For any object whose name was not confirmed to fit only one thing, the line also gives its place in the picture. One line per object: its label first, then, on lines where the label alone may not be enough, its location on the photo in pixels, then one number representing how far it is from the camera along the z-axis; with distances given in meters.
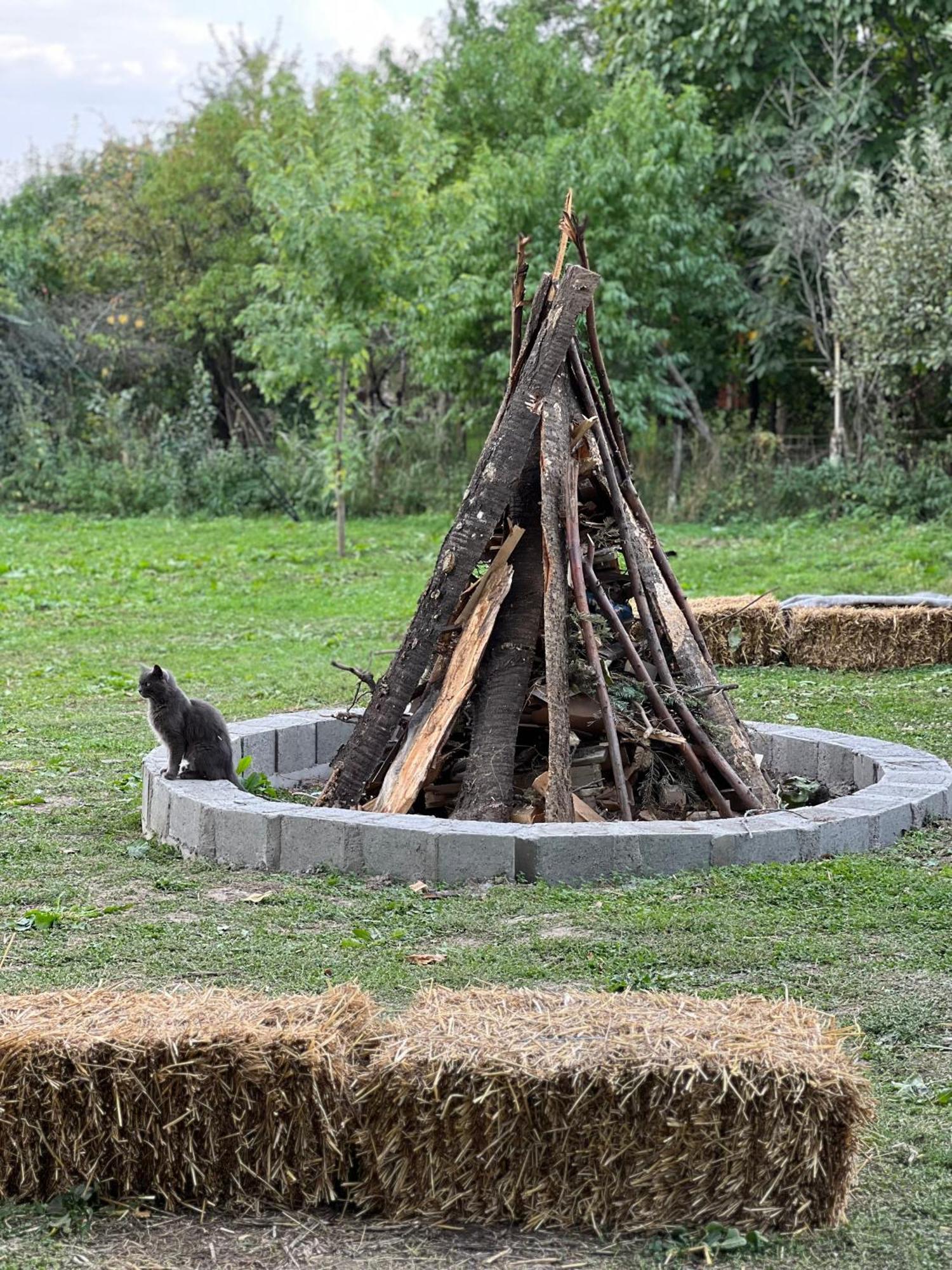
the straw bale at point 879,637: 12.50
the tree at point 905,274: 18.88
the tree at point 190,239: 28.61
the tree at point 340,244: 18.03
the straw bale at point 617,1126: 3.17
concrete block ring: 6.00
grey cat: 7.00
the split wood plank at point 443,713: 6.72
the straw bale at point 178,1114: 3.33
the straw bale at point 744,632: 12.65
